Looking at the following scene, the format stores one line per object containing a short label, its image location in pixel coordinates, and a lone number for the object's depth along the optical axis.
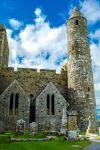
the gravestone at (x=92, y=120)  29.30
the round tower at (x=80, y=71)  30.14
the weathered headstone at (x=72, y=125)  16.89
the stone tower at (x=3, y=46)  34.25
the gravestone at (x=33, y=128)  20.75
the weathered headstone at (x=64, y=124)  22.94
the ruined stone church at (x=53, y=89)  29.72
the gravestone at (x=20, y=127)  20.30
